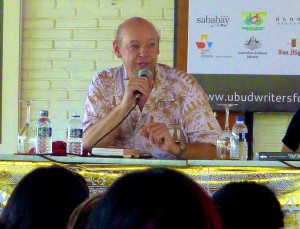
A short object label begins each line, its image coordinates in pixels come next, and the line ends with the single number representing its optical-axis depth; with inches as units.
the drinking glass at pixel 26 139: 268.5
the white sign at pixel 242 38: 368.3
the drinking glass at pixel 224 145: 256.1
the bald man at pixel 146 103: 266.1
